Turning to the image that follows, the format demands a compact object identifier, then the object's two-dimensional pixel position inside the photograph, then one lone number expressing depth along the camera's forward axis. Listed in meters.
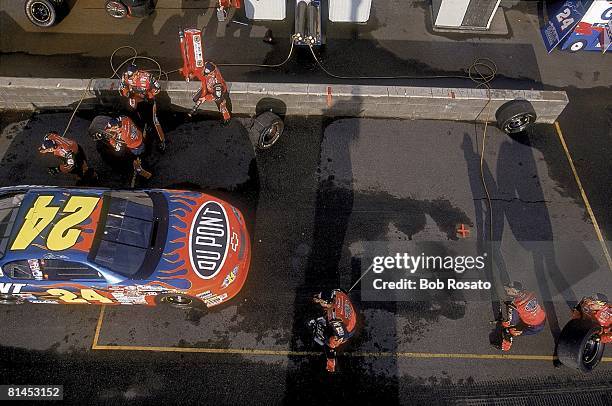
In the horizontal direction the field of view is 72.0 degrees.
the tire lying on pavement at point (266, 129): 9.14
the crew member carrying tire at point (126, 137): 7.95
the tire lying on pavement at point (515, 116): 9.20
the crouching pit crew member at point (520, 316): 6.75
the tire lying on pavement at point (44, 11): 10.78
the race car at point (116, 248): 6.70
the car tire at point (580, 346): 6.81
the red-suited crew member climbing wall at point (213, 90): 8.47
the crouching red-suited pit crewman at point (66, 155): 7.66
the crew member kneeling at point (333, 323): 6.53
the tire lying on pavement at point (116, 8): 11.10
